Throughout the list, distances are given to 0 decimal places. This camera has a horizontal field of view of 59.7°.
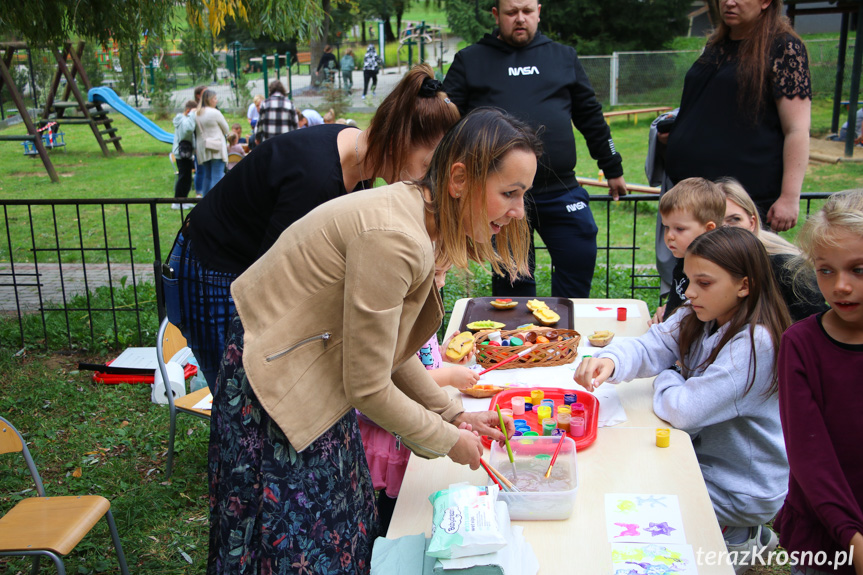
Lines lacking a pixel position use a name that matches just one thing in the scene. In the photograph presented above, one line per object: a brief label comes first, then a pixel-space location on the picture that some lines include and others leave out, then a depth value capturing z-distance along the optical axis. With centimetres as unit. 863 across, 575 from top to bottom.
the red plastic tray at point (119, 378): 467
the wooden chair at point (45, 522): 220
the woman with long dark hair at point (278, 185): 209
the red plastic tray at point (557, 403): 201
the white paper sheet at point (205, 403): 345
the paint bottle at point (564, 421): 204
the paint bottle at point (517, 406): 214
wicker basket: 256
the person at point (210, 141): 1034
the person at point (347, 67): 2219
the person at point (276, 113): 1090
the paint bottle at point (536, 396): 221
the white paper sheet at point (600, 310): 325
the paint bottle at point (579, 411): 212
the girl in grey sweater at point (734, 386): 208
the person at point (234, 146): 1181
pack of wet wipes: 148
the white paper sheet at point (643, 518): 162
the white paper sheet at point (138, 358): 474
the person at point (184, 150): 1045
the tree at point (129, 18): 438
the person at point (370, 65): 2044
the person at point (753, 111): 320
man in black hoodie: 382
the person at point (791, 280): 238
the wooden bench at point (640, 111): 1538
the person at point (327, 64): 2185
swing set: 1208
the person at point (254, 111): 1390
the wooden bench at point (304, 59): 3140
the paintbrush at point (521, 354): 253
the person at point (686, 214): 280
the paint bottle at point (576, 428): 203
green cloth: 147
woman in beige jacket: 148
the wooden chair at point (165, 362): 329
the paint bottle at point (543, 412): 208
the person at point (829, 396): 167
